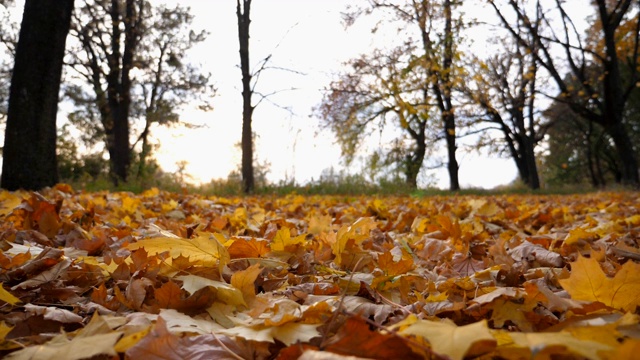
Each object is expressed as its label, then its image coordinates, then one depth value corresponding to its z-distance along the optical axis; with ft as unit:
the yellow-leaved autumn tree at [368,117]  48.67
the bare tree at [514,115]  64.95
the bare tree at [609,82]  41.34
